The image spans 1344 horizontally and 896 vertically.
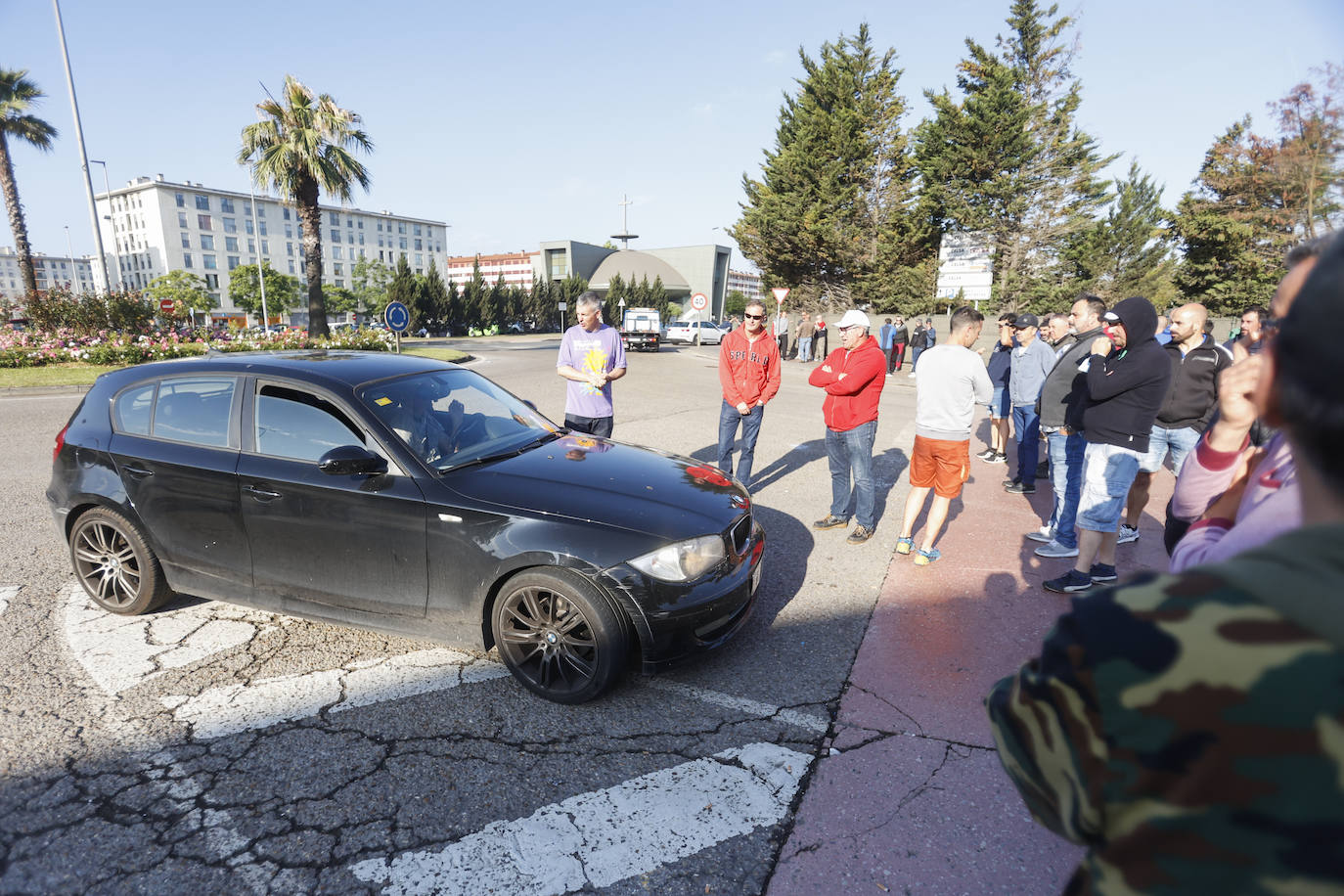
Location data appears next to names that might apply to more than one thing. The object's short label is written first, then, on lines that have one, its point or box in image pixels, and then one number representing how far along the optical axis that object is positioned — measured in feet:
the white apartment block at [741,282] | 580.71
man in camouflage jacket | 2.34
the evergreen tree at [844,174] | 109.91
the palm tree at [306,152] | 75.31
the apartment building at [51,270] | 485.56
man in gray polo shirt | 23.04
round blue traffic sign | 45.68
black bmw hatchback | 10.35
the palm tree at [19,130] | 77.97
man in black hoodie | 13.74
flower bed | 54.08
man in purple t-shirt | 19.57
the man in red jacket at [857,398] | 17.63
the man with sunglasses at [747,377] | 20.85
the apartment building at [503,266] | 427.33
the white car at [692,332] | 122.93
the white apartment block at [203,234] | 327.47
